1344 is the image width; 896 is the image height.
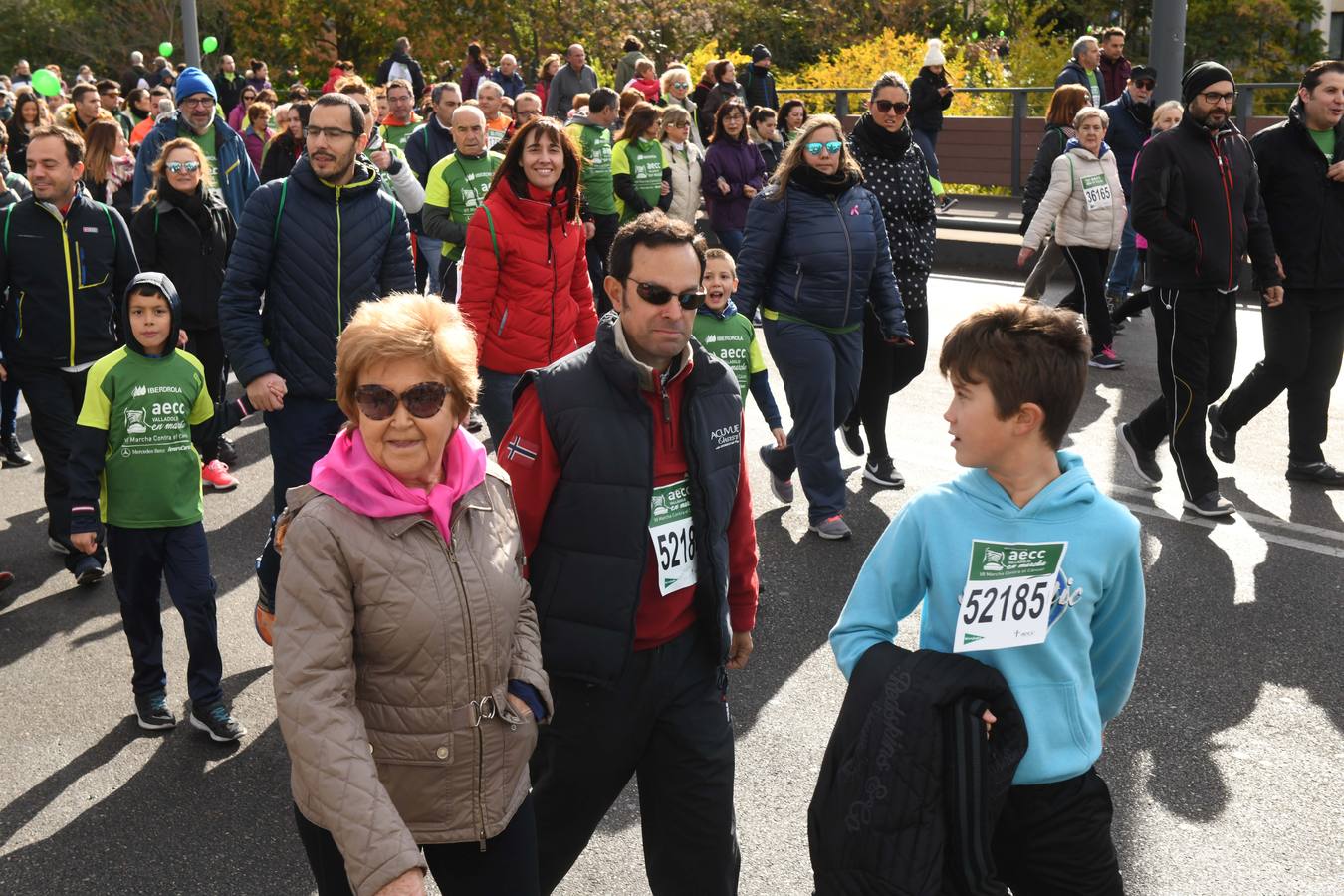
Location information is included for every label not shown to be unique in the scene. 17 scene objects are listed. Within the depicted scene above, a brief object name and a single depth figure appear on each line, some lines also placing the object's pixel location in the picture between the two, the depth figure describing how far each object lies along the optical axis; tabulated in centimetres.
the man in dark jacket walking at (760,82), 1898
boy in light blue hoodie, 290
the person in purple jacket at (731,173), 1316
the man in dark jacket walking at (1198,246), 745
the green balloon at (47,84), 2302
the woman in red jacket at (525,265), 658
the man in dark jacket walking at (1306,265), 771
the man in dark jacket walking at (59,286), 703
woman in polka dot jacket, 797
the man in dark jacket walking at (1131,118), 1321
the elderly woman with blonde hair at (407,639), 273
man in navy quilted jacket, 576
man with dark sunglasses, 350
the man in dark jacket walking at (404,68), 2075
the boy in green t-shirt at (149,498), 536
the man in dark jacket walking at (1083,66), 1529
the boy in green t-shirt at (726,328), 662
